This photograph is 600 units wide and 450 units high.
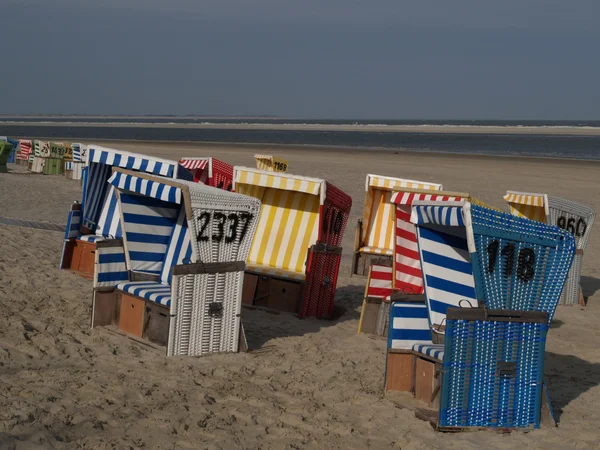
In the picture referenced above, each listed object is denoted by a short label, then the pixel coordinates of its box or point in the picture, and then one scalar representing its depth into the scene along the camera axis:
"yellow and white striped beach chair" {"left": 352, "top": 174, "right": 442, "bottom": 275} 12.93
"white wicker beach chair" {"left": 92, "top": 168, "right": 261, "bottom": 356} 7.68
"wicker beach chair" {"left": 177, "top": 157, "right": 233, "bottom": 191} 13.27
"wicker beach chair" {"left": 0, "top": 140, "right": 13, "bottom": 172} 26.39
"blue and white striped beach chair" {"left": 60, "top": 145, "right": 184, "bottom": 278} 10.61
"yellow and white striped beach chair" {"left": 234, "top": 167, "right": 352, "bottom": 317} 10.15
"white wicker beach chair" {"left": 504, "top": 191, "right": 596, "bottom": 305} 11.67
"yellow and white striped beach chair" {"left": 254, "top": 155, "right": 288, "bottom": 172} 19.27
